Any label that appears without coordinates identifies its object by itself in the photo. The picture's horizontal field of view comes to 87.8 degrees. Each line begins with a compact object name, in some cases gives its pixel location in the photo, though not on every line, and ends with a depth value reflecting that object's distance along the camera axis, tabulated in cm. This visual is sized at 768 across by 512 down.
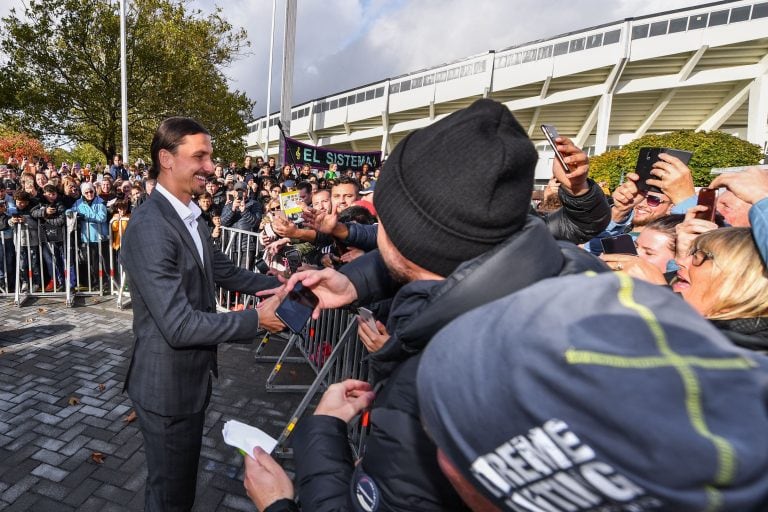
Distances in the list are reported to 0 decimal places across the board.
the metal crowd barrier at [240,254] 621
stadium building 2692
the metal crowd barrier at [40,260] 668
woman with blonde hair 164
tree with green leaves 1859
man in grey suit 196
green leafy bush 1820
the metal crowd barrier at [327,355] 334
